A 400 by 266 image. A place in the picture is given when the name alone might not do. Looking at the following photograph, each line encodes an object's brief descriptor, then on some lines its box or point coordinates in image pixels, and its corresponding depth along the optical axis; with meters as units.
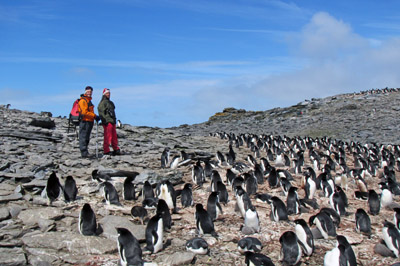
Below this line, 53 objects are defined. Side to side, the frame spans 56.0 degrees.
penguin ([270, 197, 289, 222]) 8.62
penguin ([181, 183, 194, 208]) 9.36
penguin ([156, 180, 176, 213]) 9.02
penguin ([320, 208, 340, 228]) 8.67
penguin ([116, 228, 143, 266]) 5.87
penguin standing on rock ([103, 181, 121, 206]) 8.71
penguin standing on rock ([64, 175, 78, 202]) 8.57
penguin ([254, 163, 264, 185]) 12.09
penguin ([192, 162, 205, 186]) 11.29
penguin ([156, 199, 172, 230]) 7.68
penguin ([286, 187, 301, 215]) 9.34
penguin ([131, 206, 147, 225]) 7.95
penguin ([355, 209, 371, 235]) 8.41
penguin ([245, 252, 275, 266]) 5.92
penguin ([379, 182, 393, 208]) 10.80
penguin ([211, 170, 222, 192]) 10.50
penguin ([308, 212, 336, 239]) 7.89
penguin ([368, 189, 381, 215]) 9.95
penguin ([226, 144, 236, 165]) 14.89
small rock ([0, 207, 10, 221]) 7.16
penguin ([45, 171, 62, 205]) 8.32
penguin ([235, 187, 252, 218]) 8.73
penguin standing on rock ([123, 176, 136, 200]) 9.41
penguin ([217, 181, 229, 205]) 9.76
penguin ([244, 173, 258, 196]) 10.66
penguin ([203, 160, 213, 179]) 12.47
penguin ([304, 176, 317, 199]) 10.84
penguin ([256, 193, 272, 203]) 10.10
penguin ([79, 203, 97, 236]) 6.82
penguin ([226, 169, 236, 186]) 11.68
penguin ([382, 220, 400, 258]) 7.32
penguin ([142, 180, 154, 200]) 9.43
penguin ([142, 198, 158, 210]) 8.61
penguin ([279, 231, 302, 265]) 6.59
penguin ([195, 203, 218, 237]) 7.53
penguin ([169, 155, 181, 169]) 12.88
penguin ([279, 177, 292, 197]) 10.77
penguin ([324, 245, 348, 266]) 6.24
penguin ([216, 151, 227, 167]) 14.53
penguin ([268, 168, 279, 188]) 11.62
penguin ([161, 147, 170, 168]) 12.82
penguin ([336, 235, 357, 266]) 6.43
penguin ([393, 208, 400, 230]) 8.34
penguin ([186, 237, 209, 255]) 6.59
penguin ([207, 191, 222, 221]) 8.52
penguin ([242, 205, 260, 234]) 7.87
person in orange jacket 11.61
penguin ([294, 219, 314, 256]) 7.09
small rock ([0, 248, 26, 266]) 5.68
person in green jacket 12.23
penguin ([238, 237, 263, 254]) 6.87
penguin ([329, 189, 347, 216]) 9.68
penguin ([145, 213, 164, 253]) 6.60
